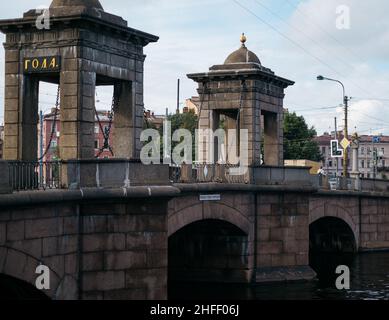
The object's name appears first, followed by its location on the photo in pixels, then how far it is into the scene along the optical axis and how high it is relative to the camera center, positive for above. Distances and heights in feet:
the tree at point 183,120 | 215.18 +15.40
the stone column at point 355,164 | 132.57 +1.39
